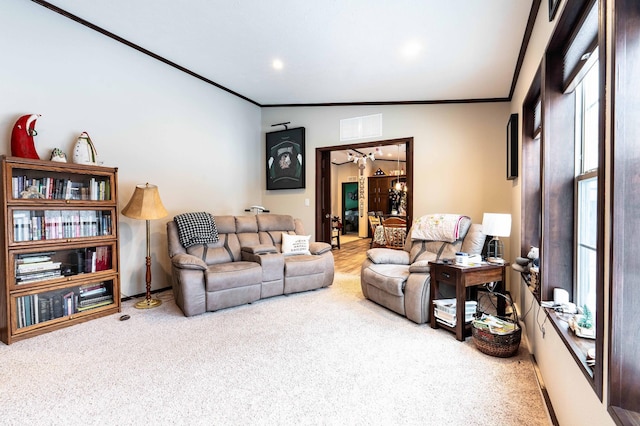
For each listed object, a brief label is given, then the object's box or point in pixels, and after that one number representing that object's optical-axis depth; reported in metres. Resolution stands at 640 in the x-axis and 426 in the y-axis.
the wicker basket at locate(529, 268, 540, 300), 1.96
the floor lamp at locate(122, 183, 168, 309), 3.17
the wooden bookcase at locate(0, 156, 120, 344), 2.39
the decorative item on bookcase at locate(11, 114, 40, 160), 2.52
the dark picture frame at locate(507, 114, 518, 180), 3.04
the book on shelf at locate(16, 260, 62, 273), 2.48
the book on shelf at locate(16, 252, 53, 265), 2.48
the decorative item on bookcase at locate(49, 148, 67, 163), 2.72
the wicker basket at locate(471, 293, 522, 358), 2.11
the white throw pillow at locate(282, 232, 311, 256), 4.08
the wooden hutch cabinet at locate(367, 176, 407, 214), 10.30
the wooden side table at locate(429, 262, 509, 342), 2.42
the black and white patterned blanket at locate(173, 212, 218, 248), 3.44
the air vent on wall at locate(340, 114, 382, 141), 4.60
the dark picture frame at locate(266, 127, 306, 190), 5.14
